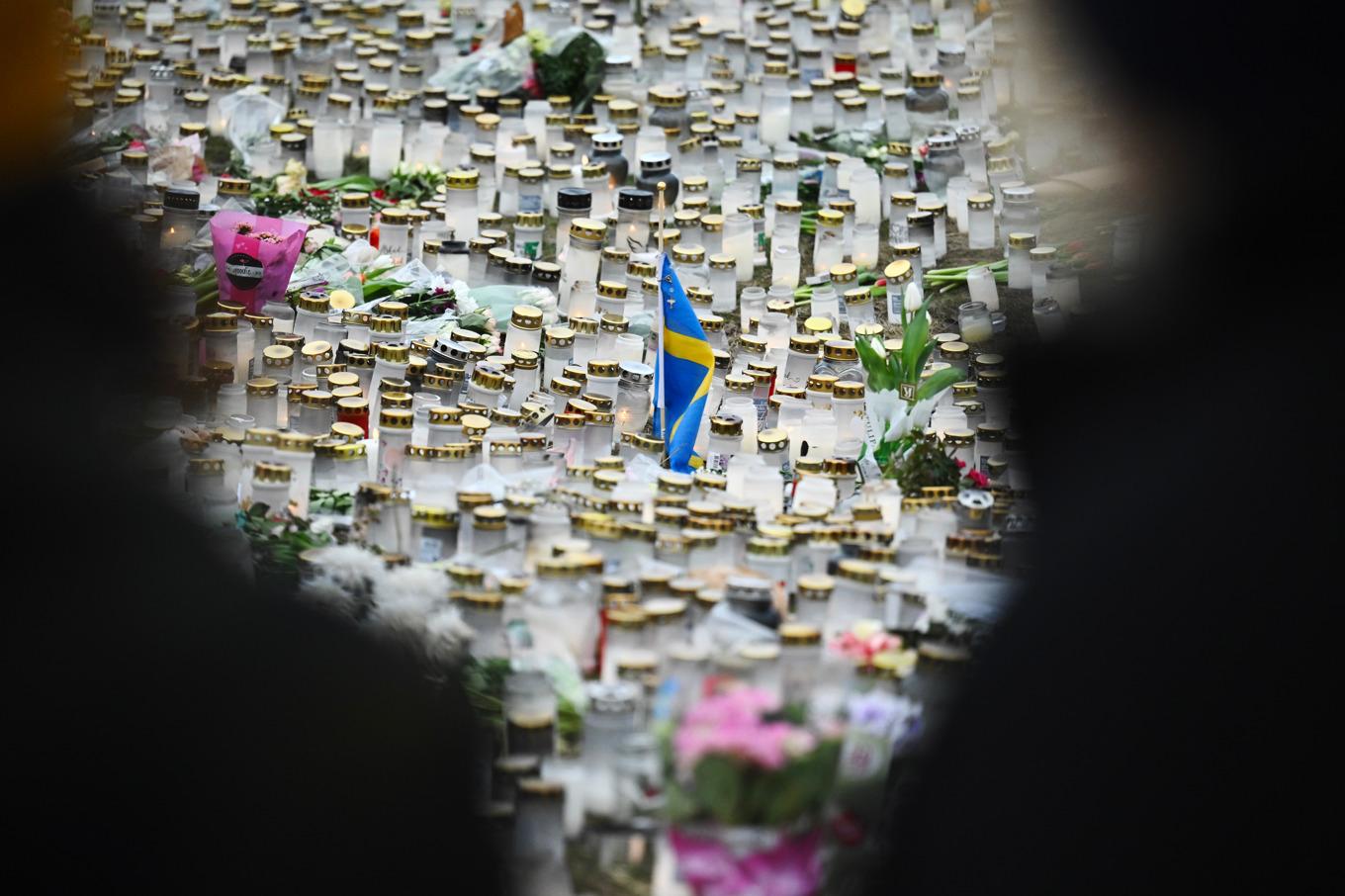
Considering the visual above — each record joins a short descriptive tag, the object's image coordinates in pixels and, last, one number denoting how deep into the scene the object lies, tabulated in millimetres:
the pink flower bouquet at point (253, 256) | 7590
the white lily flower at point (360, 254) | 8312
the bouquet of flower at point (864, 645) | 4594
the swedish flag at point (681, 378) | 6512
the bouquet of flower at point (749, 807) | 3971
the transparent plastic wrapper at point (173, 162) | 9086
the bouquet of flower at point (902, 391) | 6676
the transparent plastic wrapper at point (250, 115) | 10031
